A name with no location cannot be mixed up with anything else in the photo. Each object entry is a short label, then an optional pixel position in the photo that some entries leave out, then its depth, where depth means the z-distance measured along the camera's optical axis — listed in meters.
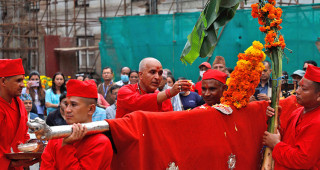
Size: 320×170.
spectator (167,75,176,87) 9.64
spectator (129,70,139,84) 8.98
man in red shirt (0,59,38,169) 4.55
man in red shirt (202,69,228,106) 4.82
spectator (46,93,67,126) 6.79
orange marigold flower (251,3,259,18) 4.81
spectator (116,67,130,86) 10.52
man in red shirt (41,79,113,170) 3.14
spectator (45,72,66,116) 8.98
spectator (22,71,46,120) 9.62
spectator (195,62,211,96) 9.56
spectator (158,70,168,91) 9.01
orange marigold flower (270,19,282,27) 4.70
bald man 4.61
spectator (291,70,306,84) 7.98
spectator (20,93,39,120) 8.11
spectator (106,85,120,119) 7.43
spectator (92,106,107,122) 7.04
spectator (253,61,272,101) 8.03
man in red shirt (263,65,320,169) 3.98
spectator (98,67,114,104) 10.07
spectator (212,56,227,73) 8.55
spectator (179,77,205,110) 7.97
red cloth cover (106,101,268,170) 3.39
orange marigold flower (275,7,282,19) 4.73
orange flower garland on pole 4.61
